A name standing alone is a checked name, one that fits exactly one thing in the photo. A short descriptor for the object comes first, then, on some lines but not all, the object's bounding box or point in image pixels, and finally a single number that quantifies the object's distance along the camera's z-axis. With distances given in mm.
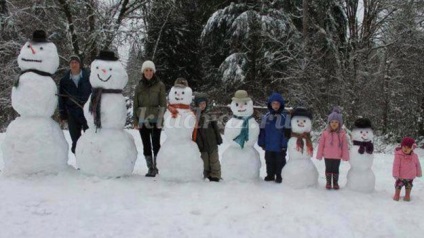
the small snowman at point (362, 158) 5566
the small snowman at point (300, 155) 5594
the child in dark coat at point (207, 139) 6016
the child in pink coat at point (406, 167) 5391
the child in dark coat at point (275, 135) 5828
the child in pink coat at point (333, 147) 5656
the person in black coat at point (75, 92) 6090
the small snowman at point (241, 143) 5738
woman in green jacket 5875
